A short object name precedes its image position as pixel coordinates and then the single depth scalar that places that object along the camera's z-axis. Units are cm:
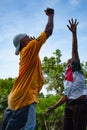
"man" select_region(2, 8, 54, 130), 520
